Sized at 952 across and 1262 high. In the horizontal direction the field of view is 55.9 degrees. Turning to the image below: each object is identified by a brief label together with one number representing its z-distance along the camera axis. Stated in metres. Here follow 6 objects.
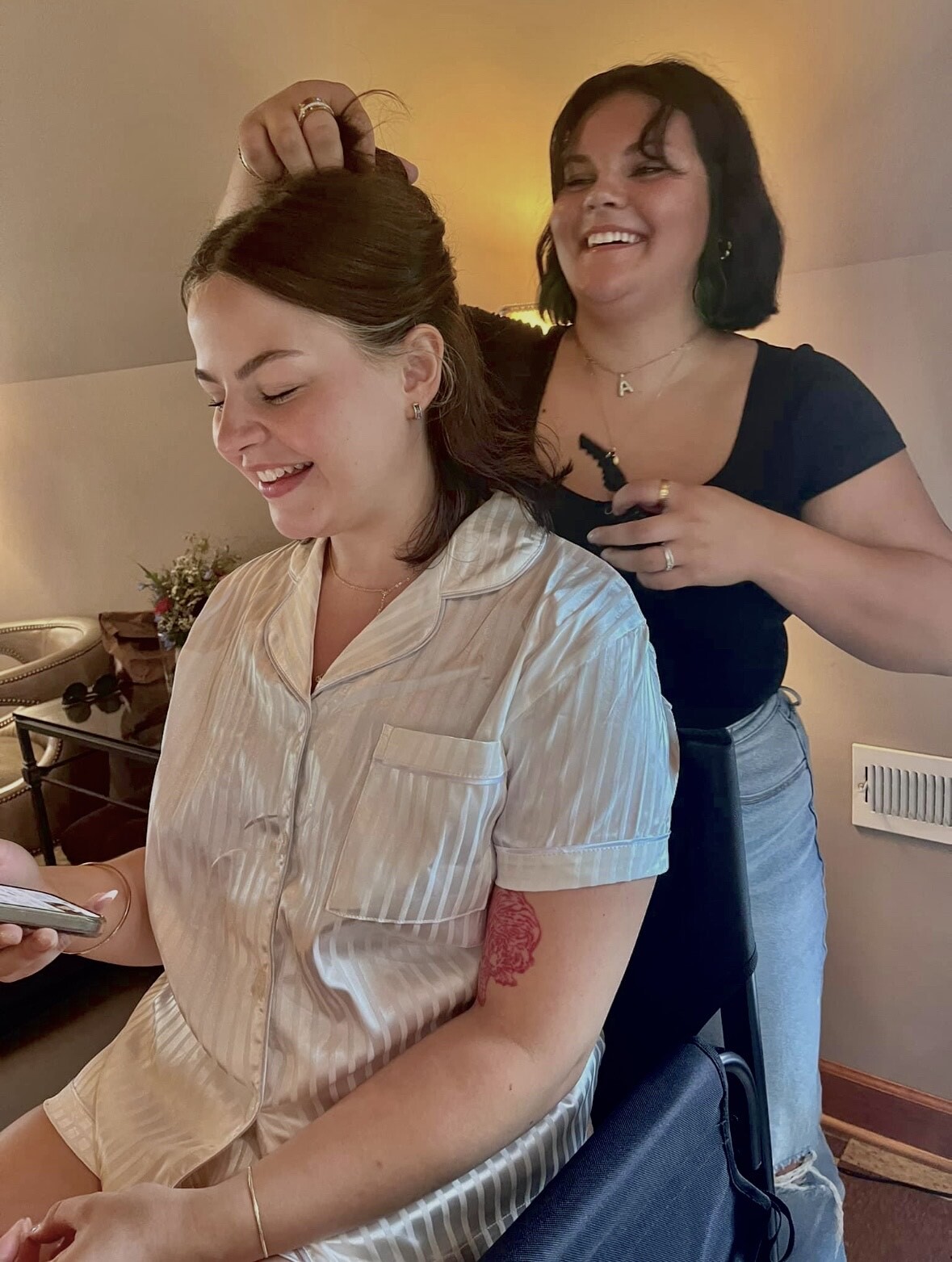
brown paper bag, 2.12
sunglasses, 2.04
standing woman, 0.90
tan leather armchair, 2.23
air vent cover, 1.08
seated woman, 0.70
